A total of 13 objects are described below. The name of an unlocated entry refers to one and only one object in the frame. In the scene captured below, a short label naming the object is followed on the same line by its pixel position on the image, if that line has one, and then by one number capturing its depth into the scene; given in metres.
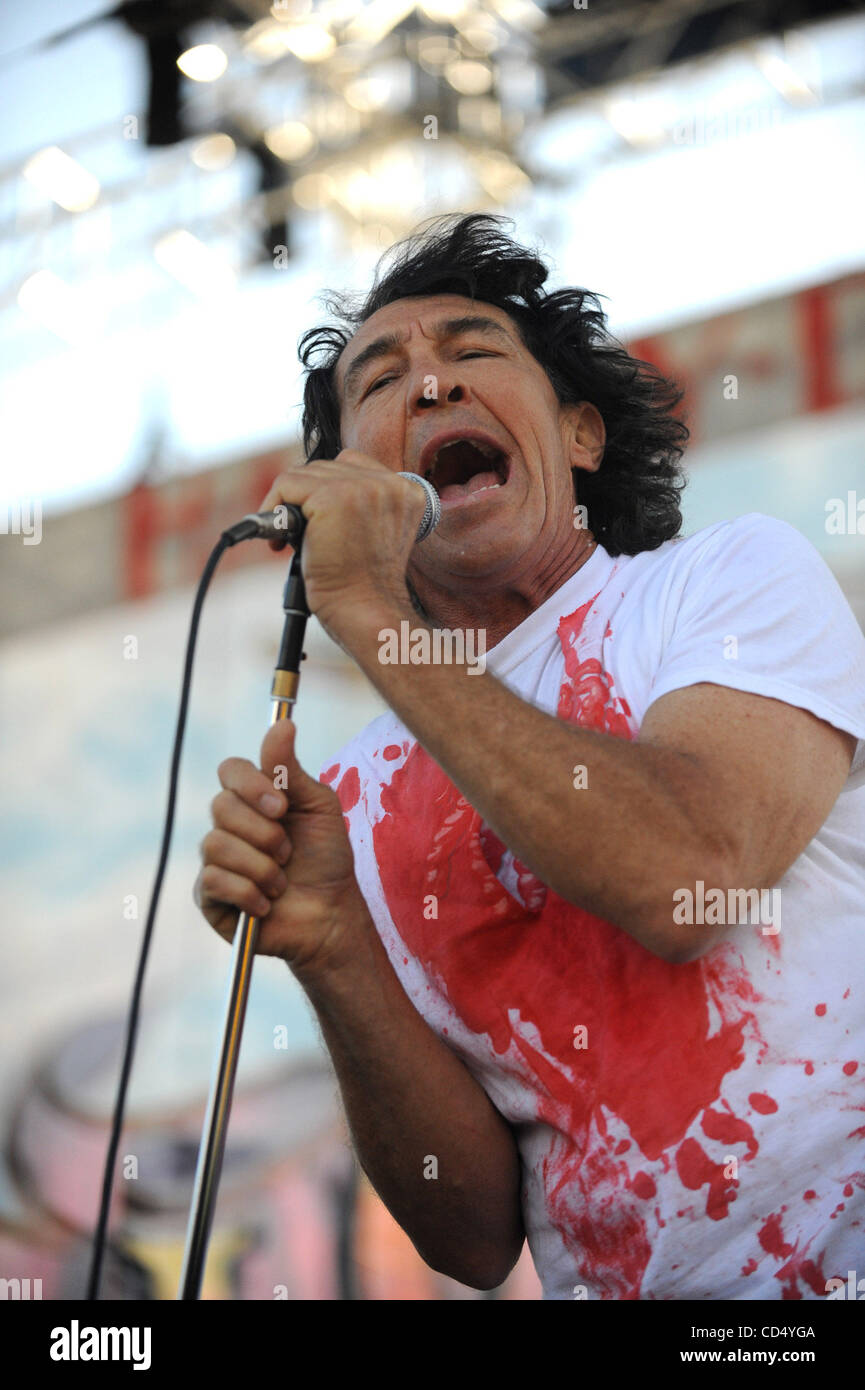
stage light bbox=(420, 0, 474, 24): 6.64
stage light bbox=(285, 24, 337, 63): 6.94
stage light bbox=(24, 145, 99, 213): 7.62
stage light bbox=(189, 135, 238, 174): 7.52
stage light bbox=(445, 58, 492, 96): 6.83
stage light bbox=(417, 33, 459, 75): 6.76
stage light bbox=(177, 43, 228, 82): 7.17
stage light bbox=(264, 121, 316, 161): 7.35
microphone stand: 1.23
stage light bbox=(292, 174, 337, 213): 7.42
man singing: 1.36
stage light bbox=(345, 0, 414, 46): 6.80
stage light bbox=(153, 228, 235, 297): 7.71
